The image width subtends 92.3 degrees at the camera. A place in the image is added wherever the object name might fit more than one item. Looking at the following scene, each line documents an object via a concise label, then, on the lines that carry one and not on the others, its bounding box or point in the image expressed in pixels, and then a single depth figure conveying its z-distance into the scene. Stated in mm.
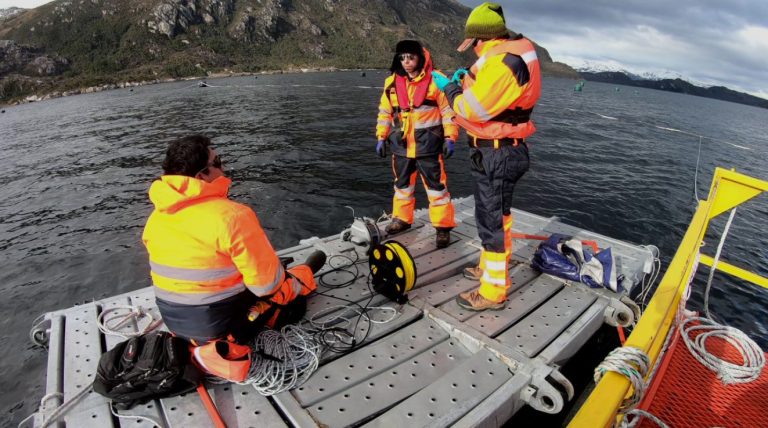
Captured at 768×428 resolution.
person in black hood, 5055
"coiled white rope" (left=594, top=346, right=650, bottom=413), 2023
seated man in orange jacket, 2588
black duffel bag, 2756
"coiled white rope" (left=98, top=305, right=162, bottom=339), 3707
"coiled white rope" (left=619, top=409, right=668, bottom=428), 2493
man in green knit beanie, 3441
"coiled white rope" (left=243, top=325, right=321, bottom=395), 3029
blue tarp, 4508
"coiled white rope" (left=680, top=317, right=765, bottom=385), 3238
